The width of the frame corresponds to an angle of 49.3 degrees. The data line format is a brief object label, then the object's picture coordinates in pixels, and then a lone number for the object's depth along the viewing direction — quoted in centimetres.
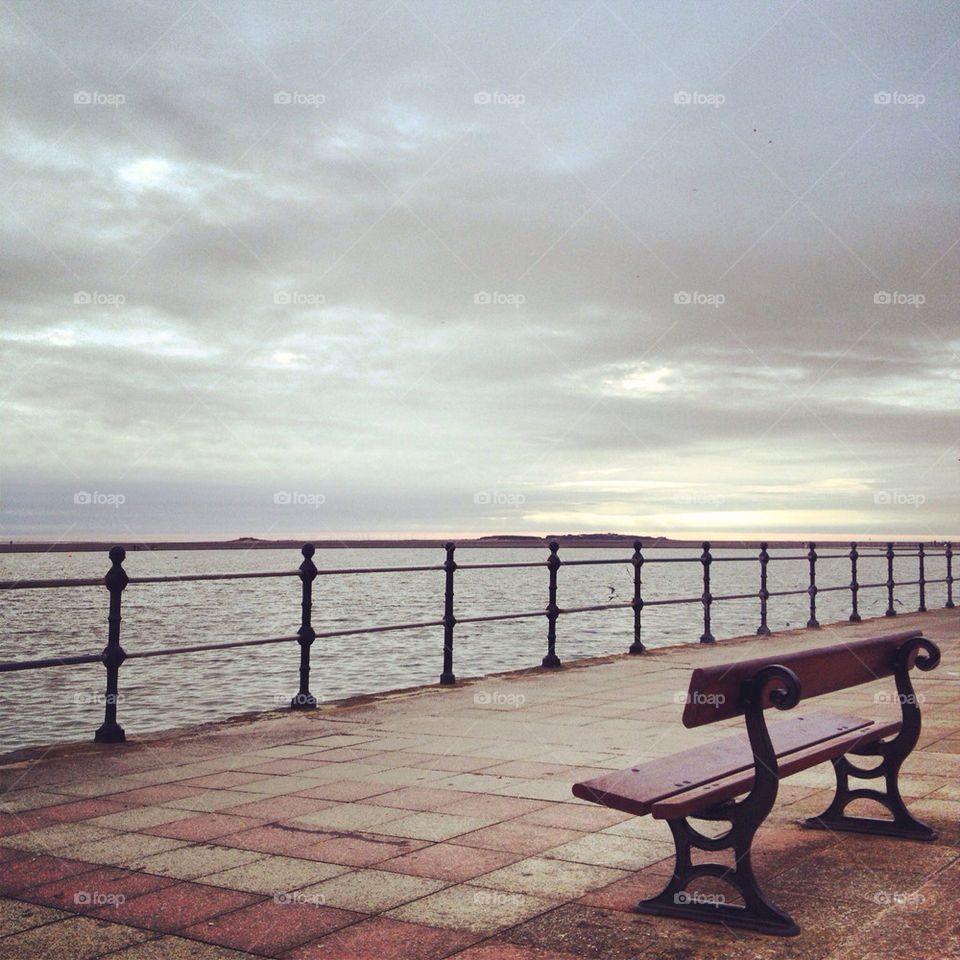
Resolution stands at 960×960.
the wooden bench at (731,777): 338
